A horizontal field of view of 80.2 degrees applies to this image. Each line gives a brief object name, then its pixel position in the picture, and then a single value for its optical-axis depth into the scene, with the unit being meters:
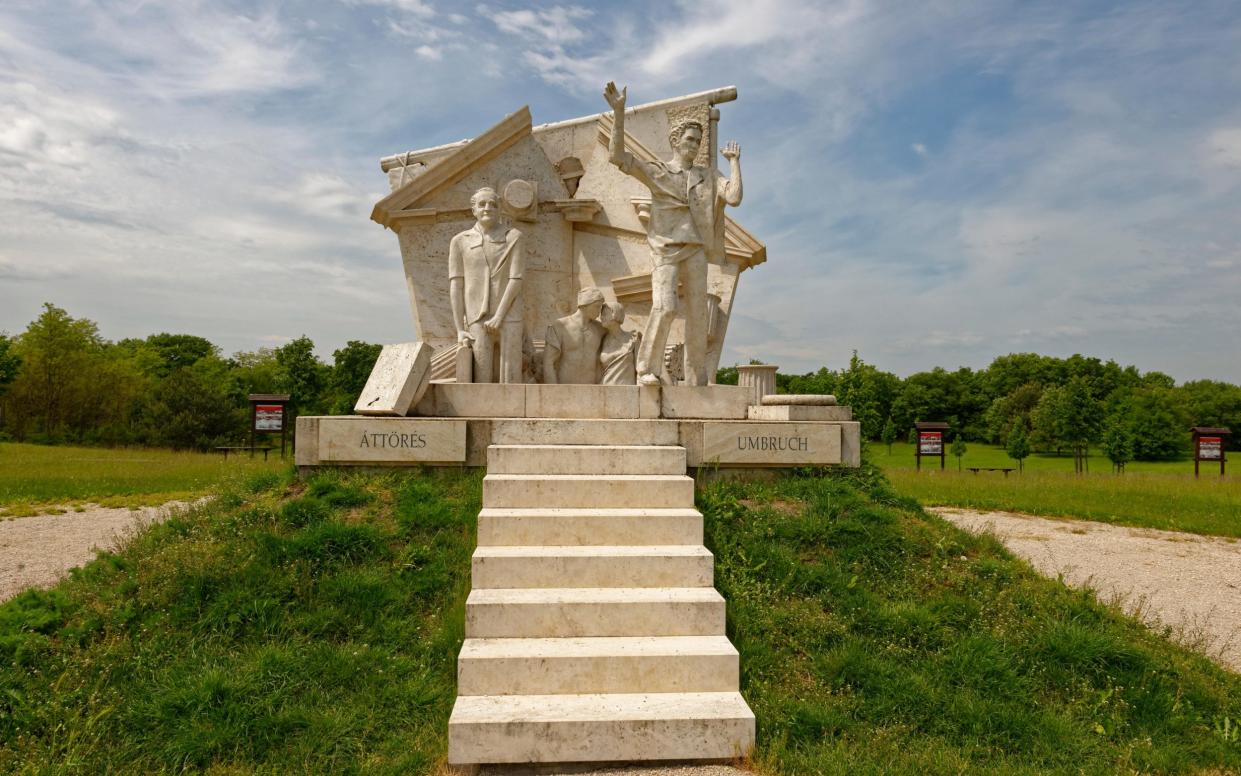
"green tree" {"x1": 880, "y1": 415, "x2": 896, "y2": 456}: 36.11
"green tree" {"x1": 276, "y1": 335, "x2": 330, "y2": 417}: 33.09
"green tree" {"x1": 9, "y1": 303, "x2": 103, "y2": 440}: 34.38
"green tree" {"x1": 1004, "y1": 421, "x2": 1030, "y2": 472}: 29.28
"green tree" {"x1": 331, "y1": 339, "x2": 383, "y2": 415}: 34.06
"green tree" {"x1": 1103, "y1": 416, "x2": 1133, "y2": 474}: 27.78
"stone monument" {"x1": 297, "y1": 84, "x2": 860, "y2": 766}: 4.09
